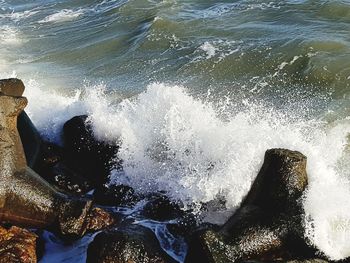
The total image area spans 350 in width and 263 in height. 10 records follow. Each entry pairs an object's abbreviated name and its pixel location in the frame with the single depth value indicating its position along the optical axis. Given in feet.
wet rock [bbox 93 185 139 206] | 23.53
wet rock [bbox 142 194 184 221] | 22.07
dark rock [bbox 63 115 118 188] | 25.58
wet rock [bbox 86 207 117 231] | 21.02
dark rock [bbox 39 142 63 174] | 25.27
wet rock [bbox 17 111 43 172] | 24.57
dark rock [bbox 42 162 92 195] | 24.17
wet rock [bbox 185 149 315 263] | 17.85
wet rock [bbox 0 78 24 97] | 23.93
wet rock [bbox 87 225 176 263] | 17.53
